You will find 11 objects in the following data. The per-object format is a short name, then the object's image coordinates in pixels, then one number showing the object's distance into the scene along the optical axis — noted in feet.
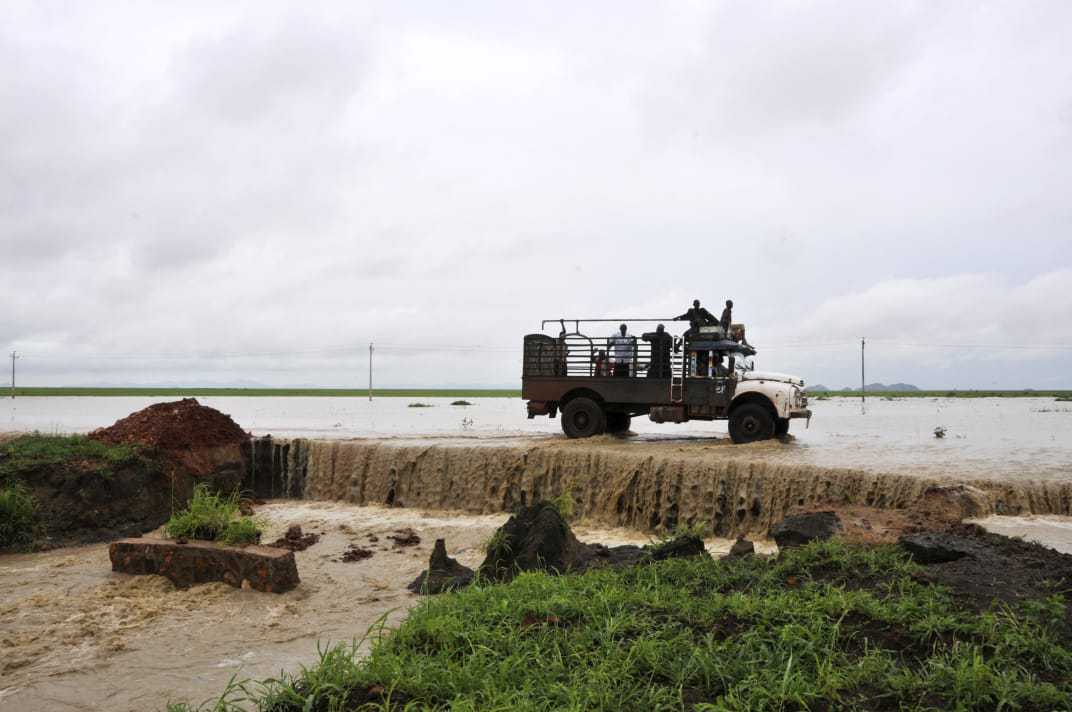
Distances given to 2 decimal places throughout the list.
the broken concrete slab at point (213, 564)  27.71
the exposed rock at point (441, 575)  26.71
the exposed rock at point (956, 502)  34.53
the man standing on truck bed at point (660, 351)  56.29
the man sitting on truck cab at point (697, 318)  55.35
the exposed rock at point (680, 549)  24.67
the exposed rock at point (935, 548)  20.93
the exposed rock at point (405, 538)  38.91
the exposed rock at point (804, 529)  25.80
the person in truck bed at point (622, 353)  57.80
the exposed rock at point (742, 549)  25.93
